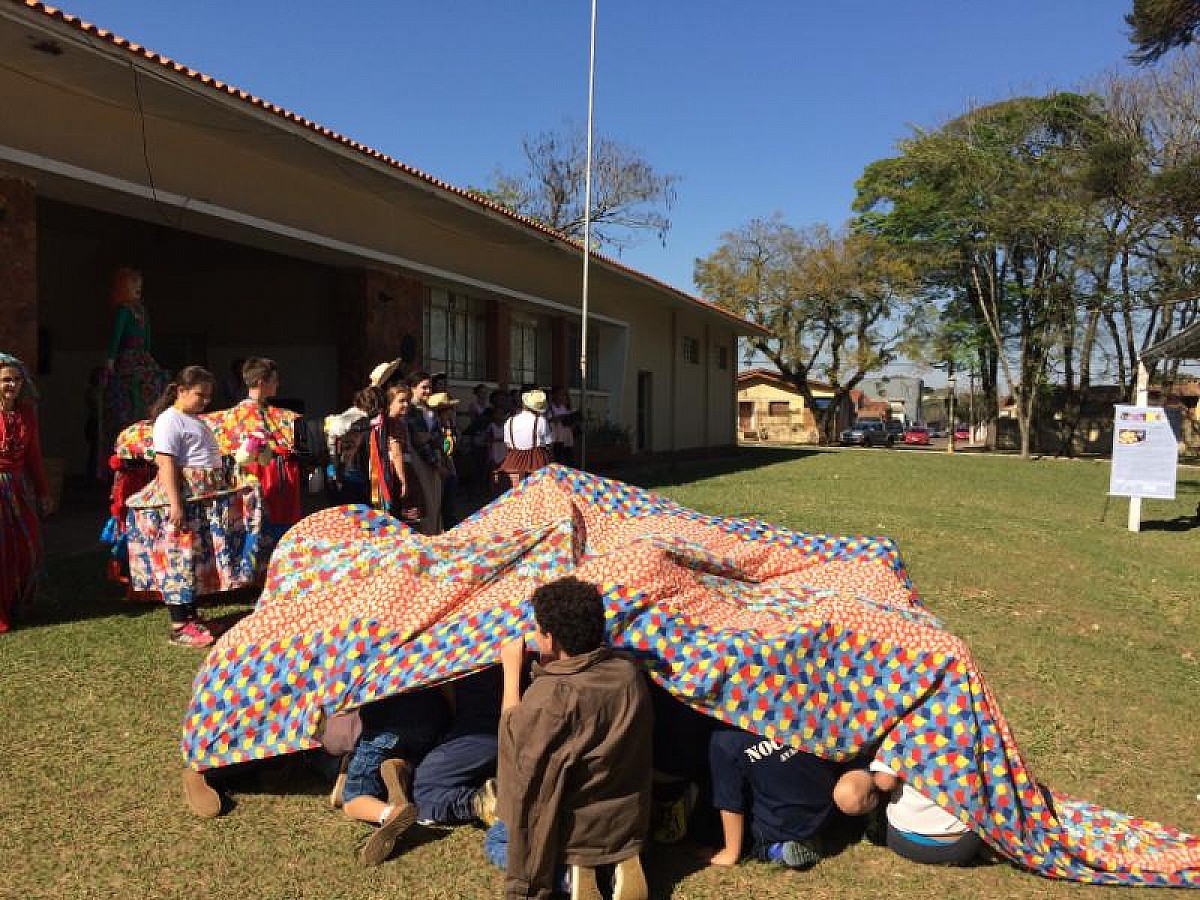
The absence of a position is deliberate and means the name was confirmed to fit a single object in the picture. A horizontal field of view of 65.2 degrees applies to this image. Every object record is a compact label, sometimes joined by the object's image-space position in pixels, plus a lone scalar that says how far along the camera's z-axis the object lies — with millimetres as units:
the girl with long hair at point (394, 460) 5602
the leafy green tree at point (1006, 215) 29078
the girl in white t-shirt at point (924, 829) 2809
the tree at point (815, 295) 38188
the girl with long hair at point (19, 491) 4926
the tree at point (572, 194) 33719
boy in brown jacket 2473
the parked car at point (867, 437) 43750
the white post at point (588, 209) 12828
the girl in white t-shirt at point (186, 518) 4754
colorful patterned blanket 2768
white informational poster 11008
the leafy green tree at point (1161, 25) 15016
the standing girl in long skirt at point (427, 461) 5938
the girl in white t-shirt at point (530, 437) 8742
